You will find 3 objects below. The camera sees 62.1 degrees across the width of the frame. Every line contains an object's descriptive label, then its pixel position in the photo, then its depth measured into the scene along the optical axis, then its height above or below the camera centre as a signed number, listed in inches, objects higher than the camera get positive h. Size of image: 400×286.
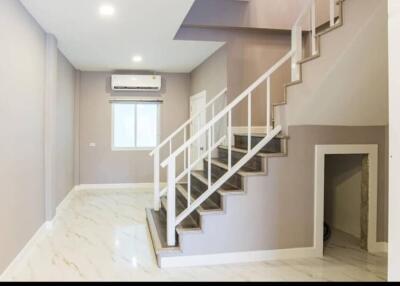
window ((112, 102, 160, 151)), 297.6 +9.1
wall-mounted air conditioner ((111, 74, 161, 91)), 279.7 +45.6
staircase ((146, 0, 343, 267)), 127.1 -27.7
